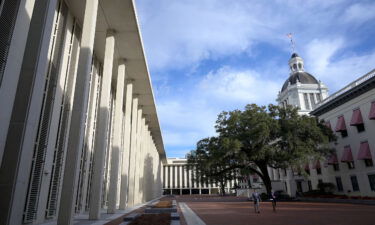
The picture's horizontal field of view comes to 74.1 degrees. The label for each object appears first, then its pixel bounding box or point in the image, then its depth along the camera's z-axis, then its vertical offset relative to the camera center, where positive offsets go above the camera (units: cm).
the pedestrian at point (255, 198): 1730 -83
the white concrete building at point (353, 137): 2809 +552
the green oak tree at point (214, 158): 2974 +369
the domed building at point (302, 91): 6231 +2325
